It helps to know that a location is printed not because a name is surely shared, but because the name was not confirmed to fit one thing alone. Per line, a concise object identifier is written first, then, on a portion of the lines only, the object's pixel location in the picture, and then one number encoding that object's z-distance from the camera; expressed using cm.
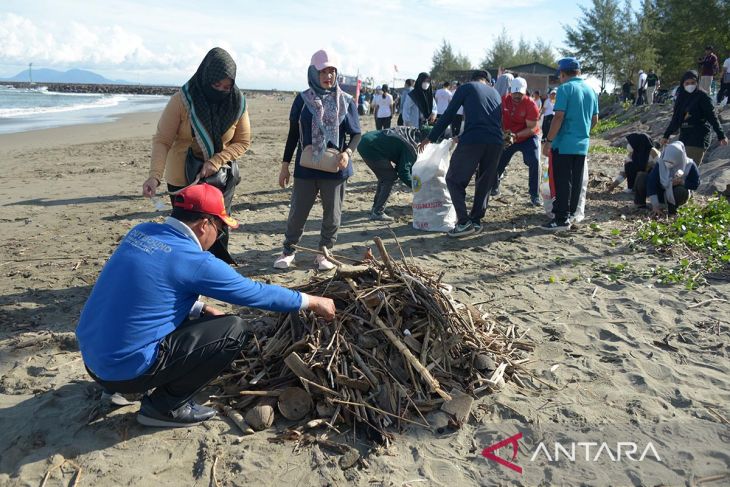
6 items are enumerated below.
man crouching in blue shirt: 258
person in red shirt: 742
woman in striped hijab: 389
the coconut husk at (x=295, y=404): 303
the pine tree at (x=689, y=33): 2548
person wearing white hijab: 688
